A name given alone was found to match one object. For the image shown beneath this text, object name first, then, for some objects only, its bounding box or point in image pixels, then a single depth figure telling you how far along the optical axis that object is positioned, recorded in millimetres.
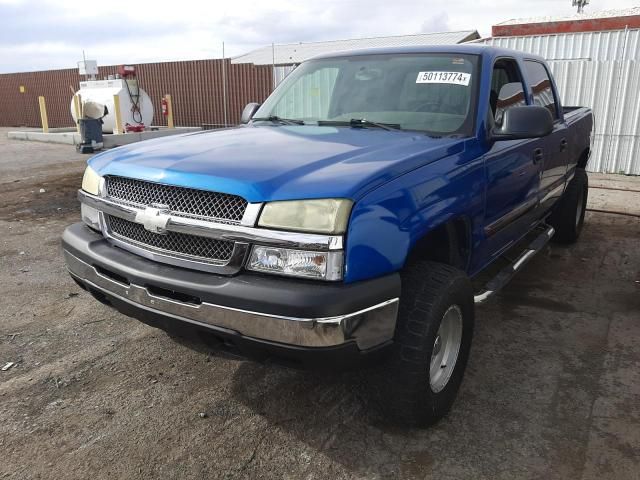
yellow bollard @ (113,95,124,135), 15258
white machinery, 15578
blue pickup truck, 2062
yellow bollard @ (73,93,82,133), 16062
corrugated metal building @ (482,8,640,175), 10180
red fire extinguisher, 17359
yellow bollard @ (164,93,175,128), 17158
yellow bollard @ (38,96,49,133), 17636
